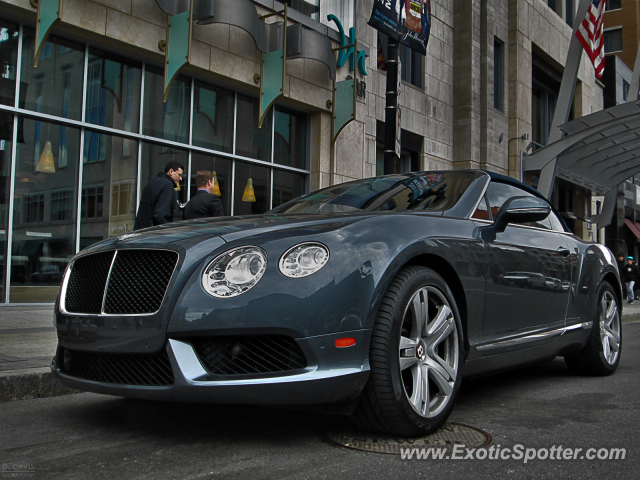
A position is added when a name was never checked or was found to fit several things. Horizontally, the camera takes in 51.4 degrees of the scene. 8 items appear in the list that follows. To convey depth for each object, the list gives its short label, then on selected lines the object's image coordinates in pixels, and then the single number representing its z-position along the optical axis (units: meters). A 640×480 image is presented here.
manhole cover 2.81
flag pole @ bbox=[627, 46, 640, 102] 22.09
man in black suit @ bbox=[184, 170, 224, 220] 6.80
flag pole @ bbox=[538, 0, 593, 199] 19.81
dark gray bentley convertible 2.69
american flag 18.75
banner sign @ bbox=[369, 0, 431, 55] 8.91
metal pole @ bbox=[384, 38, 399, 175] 8.64
